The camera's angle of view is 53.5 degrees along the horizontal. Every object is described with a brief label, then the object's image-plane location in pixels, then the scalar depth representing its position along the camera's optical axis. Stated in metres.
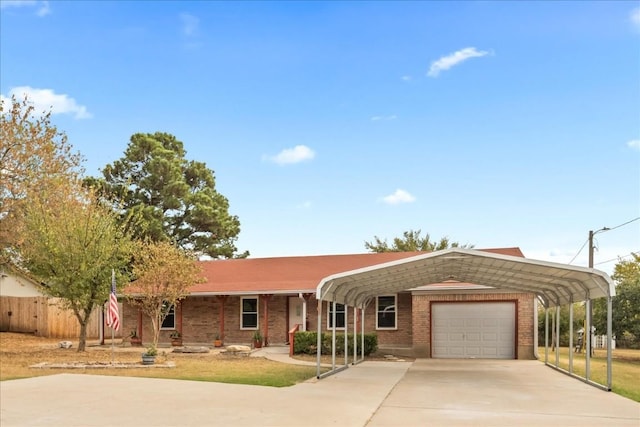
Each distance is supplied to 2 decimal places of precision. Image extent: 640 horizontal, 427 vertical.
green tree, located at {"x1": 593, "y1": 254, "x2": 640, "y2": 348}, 25.14
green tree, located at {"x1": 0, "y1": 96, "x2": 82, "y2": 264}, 25.03
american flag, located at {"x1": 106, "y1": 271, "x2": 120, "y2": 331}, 18.22
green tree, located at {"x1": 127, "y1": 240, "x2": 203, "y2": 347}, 22.16
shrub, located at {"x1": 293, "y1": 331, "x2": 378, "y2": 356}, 23.42
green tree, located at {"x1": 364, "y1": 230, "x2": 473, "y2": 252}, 53.75
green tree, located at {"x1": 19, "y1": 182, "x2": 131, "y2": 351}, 22.56
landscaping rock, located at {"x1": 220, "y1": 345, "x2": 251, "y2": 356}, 22.72
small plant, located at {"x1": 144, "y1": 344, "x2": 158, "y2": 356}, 19.64
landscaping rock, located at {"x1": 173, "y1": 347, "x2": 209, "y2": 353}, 23.38
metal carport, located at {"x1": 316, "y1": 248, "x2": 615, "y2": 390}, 14.82
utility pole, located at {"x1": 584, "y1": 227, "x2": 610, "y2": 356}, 29.83
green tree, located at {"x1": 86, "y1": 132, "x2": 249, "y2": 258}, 43.25
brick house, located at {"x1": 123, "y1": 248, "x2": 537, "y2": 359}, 24.27
